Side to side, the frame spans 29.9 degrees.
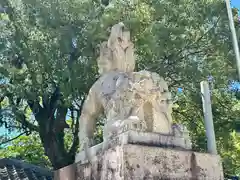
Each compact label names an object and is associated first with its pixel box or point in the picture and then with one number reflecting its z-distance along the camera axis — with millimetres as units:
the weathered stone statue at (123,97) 4840
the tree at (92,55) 10047
